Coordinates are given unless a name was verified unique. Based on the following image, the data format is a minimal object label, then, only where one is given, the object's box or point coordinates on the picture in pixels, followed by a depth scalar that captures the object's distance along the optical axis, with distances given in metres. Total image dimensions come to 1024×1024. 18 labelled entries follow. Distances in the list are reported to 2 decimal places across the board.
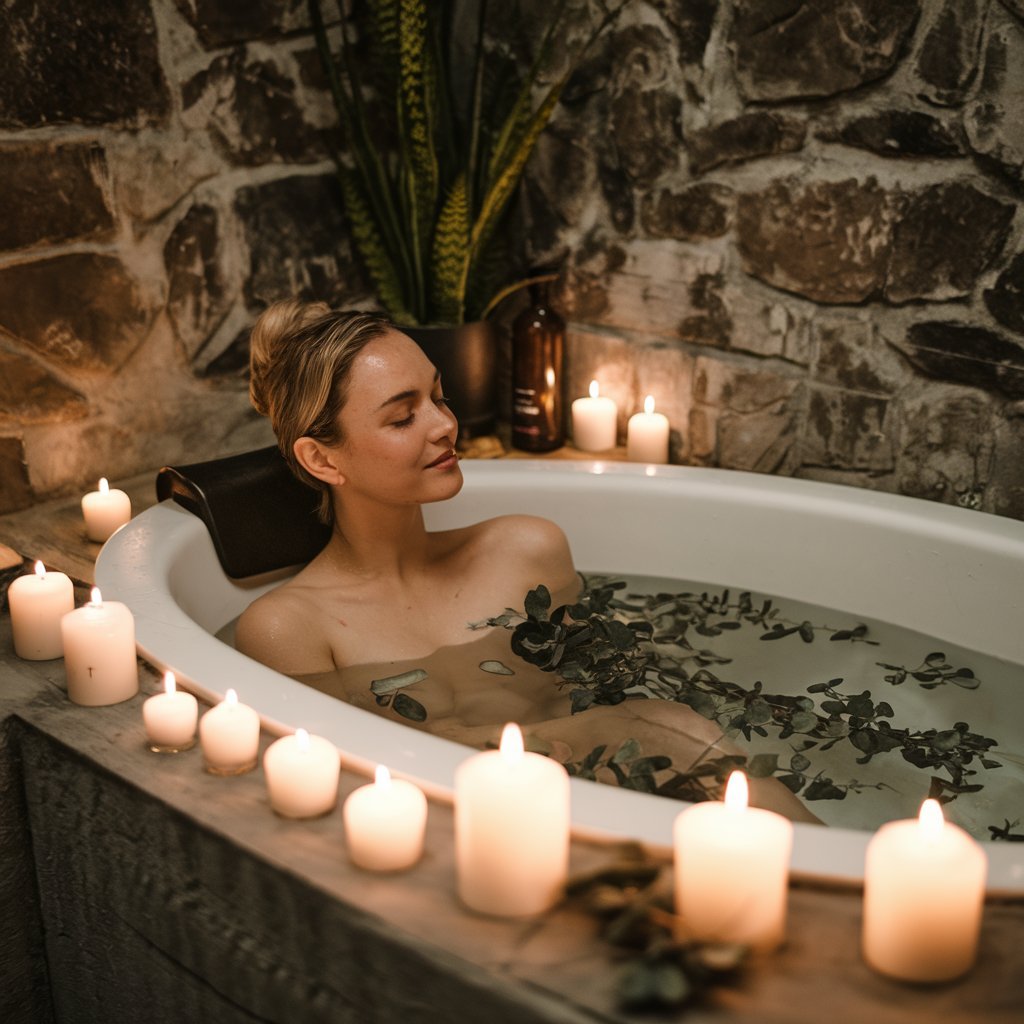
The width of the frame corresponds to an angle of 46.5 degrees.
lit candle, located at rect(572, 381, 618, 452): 2.48
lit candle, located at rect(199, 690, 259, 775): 1.21
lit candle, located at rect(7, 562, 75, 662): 1.50
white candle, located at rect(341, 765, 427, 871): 1.04
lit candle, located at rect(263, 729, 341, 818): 1.12
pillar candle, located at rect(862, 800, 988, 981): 0.87
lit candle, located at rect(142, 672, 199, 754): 1.27
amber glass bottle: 2.55
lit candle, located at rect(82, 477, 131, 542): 1.99
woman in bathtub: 1.69
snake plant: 2.34
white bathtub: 1.33
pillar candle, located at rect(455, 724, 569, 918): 0.97
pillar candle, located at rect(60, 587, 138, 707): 1.37
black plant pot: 2.45
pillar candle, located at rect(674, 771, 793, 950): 0.91
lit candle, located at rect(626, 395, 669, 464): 2.40
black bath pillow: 1.92
